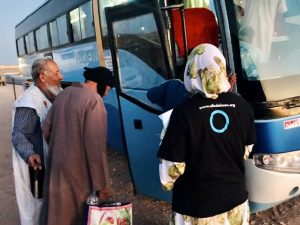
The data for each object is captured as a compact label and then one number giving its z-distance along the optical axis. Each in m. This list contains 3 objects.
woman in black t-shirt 1.67
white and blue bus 2.40
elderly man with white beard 2.43
